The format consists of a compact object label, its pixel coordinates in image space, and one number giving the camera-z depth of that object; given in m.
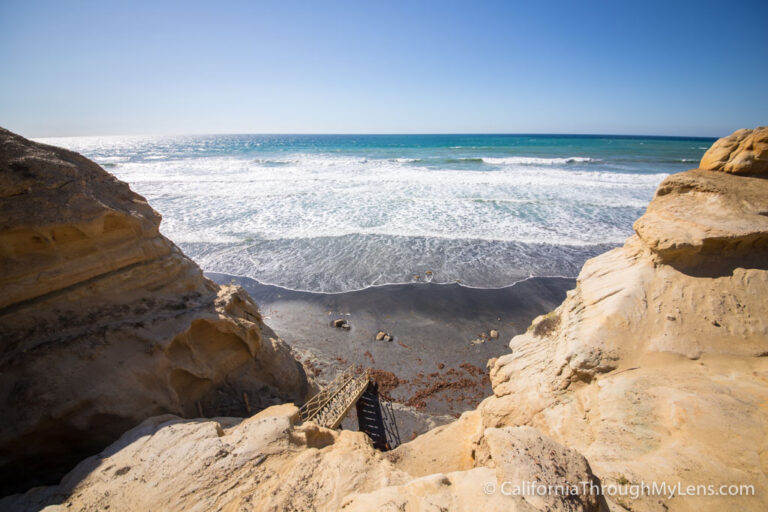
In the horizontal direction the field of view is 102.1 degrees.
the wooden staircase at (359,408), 6.34
